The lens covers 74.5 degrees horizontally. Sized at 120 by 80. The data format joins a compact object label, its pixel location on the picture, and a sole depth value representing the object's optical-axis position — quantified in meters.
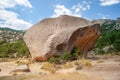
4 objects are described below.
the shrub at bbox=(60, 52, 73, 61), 10.01
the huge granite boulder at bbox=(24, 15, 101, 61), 10.64
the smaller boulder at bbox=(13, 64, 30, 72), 7.45
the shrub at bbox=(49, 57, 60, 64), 9.73
